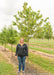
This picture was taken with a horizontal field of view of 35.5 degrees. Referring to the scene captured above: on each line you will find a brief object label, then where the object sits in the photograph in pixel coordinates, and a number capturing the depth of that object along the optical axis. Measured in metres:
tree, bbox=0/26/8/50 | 18.73
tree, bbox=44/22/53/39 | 28.69
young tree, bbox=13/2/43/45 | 7.31
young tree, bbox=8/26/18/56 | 12.66
